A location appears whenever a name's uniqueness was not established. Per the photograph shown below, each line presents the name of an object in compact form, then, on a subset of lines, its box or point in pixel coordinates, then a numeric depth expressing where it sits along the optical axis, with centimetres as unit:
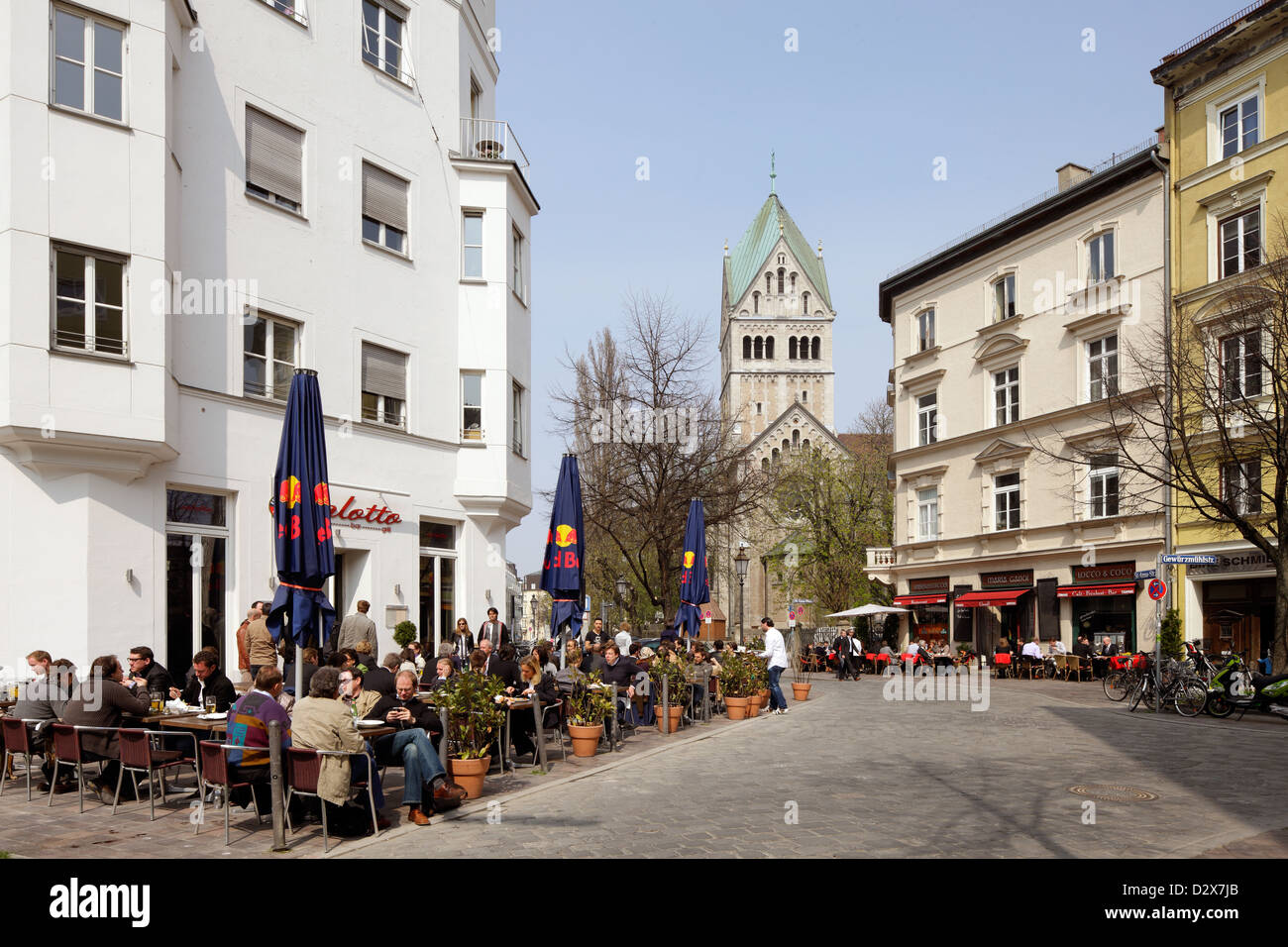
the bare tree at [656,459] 3153
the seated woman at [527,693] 1377
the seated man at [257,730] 921
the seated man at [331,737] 875
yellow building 2916
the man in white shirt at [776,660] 2205
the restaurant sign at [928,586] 4211
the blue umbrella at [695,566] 2239
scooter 2028
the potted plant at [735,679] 2094
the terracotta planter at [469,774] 1082
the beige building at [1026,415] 3403
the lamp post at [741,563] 3294
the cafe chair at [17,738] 1080
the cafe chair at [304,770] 867
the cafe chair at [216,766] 898
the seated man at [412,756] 968
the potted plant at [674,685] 1803
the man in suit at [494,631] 1977
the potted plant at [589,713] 1434
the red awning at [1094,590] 3317
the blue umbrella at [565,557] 1692
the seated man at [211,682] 1216
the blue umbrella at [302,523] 1105
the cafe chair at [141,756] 1001
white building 1461
